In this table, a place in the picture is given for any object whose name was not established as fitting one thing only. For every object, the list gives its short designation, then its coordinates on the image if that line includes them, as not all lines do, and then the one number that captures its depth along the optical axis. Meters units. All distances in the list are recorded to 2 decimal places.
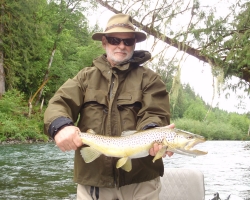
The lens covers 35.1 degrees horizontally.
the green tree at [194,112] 38.48
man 2.67
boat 4.34
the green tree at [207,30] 5.38
